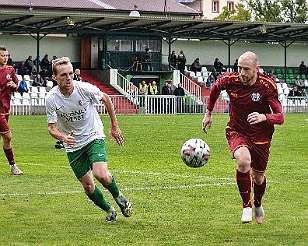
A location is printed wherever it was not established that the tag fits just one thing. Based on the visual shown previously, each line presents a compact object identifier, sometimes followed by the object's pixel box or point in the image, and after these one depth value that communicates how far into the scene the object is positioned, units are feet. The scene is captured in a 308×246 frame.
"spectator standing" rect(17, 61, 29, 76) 152.15
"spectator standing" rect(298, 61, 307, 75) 201.16
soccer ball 33.14
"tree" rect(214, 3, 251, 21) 290.97
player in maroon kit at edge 50.60
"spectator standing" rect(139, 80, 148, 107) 151.19
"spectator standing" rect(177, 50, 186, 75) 177.27
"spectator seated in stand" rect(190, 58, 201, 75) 182.91
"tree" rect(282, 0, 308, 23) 288.71
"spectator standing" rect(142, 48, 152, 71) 176.42
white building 379.14
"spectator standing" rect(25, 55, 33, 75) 157.79
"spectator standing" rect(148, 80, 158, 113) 145.28
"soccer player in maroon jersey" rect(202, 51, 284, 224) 31.04
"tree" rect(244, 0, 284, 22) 293.02
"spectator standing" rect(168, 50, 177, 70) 180.86
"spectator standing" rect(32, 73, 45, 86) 146.51
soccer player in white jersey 31.40
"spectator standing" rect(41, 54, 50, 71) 156.04
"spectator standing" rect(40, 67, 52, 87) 153.17
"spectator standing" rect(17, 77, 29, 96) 136.05
